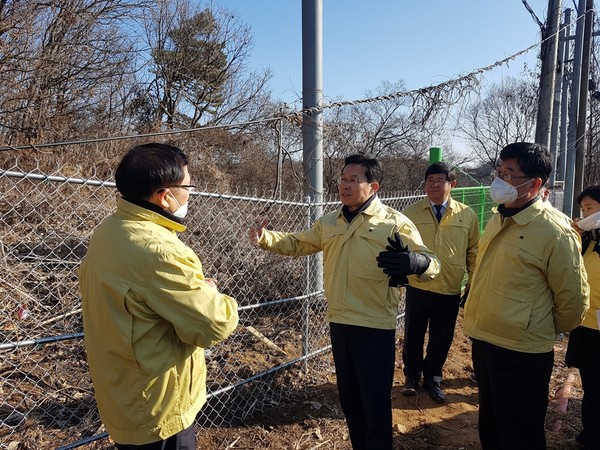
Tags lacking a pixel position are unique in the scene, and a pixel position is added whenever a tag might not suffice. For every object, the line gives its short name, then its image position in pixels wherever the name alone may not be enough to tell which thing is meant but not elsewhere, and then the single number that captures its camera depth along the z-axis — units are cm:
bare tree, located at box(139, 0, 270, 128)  1502
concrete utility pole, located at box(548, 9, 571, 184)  898
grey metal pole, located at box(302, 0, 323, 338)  427
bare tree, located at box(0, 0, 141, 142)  771
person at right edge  303
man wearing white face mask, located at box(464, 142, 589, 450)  229
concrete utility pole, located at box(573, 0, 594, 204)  1040
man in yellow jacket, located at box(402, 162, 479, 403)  383
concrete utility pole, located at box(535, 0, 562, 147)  636
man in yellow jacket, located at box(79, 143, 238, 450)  154
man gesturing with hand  256
